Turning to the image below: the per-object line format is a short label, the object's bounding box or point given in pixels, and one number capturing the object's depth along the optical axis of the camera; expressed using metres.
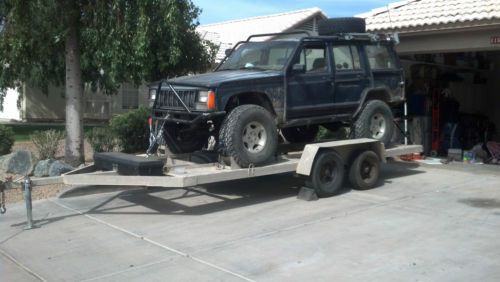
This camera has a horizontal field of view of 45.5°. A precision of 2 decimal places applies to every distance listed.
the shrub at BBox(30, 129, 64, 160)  11.88
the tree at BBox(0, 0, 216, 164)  10.19
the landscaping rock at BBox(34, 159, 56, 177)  10.37
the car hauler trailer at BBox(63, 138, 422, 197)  7.45
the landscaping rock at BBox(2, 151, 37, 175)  10.70
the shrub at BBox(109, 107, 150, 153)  13.10
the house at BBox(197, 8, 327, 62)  27.42
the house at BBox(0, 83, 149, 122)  25.20
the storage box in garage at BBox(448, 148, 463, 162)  13.12
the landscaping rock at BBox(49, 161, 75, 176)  10.32
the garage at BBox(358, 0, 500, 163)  11.73
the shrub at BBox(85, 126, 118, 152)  12.75
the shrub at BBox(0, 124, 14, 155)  12.18
